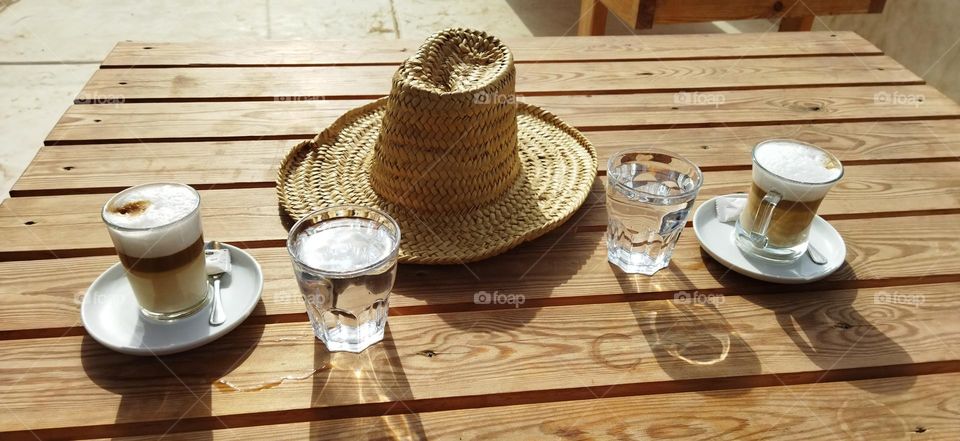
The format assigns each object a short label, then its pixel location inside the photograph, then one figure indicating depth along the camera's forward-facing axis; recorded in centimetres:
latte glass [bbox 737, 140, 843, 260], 93
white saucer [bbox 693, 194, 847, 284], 96
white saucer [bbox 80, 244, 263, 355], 82
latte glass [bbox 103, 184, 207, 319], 81
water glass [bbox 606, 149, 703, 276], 94
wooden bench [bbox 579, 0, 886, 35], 243
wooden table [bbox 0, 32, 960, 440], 79
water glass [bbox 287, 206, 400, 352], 81
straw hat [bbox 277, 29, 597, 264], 99
